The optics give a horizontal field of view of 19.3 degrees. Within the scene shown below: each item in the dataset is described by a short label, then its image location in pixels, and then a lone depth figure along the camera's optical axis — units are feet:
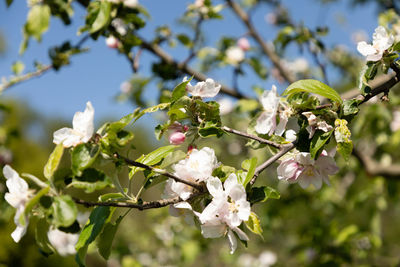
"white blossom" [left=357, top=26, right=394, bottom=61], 2.85
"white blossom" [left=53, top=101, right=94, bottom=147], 2.73
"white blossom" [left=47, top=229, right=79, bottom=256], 7.81
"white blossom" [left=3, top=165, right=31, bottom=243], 2.68
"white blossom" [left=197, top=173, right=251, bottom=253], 2.77
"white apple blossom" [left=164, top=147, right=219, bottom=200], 2.82
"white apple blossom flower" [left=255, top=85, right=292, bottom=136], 2.86
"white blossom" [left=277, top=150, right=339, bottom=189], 2.92
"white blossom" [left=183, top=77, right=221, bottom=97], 2.88
